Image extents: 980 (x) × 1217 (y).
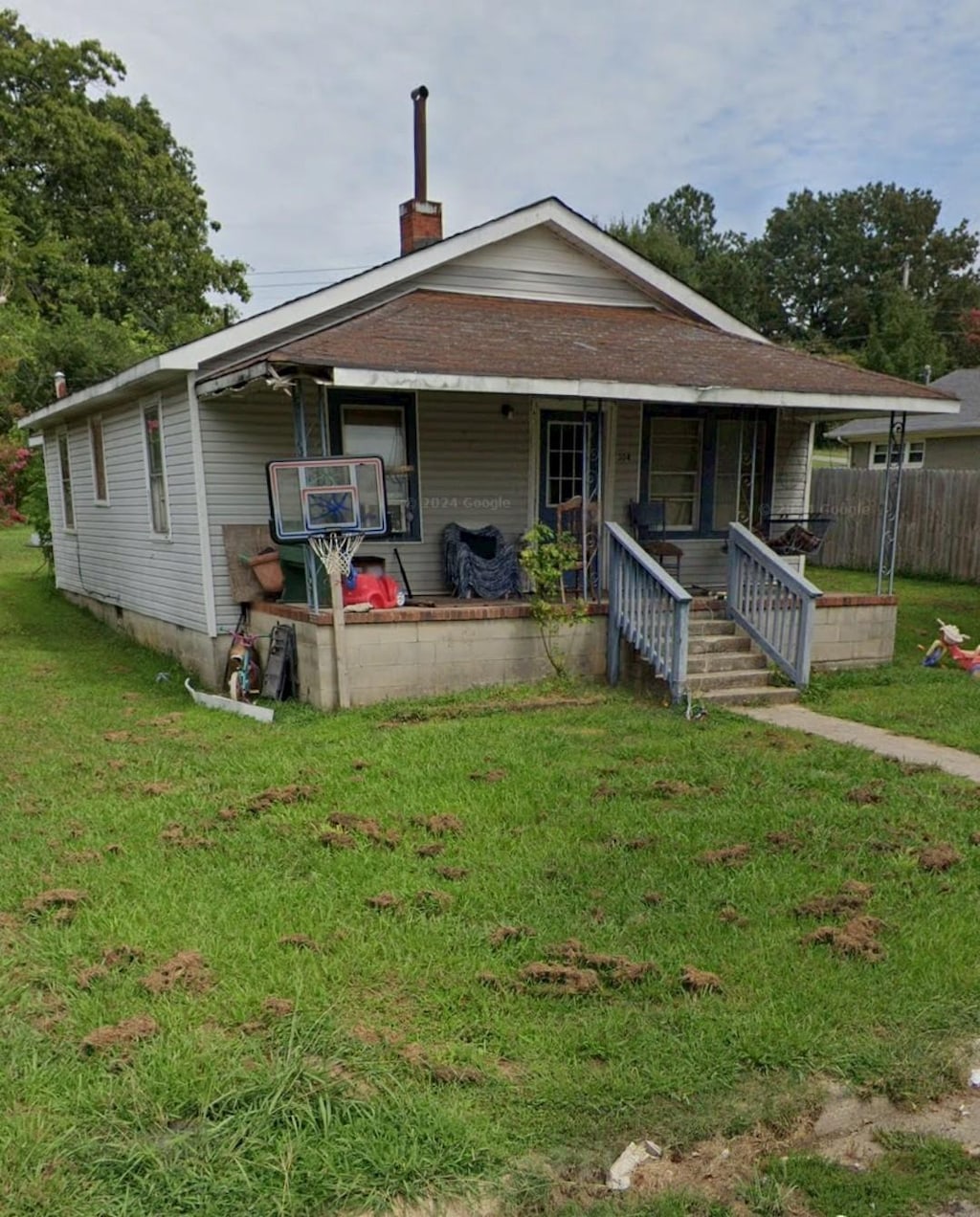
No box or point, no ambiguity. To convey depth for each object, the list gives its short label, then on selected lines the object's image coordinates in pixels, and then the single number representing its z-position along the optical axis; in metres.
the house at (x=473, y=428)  7.71
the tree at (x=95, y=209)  31.31
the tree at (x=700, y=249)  37.03
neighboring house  20.42
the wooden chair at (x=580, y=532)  8.62
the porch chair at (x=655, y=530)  9.86
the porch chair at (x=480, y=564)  9.09
